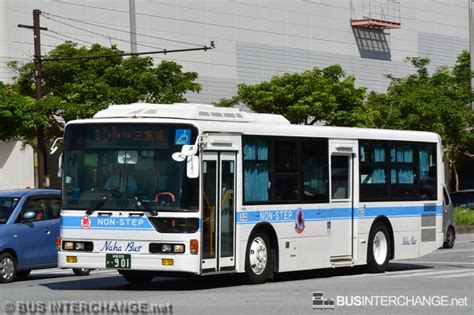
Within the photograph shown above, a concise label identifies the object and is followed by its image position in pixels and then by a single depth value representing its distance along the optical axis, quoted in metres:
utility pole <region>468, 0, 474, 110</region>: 58.17
